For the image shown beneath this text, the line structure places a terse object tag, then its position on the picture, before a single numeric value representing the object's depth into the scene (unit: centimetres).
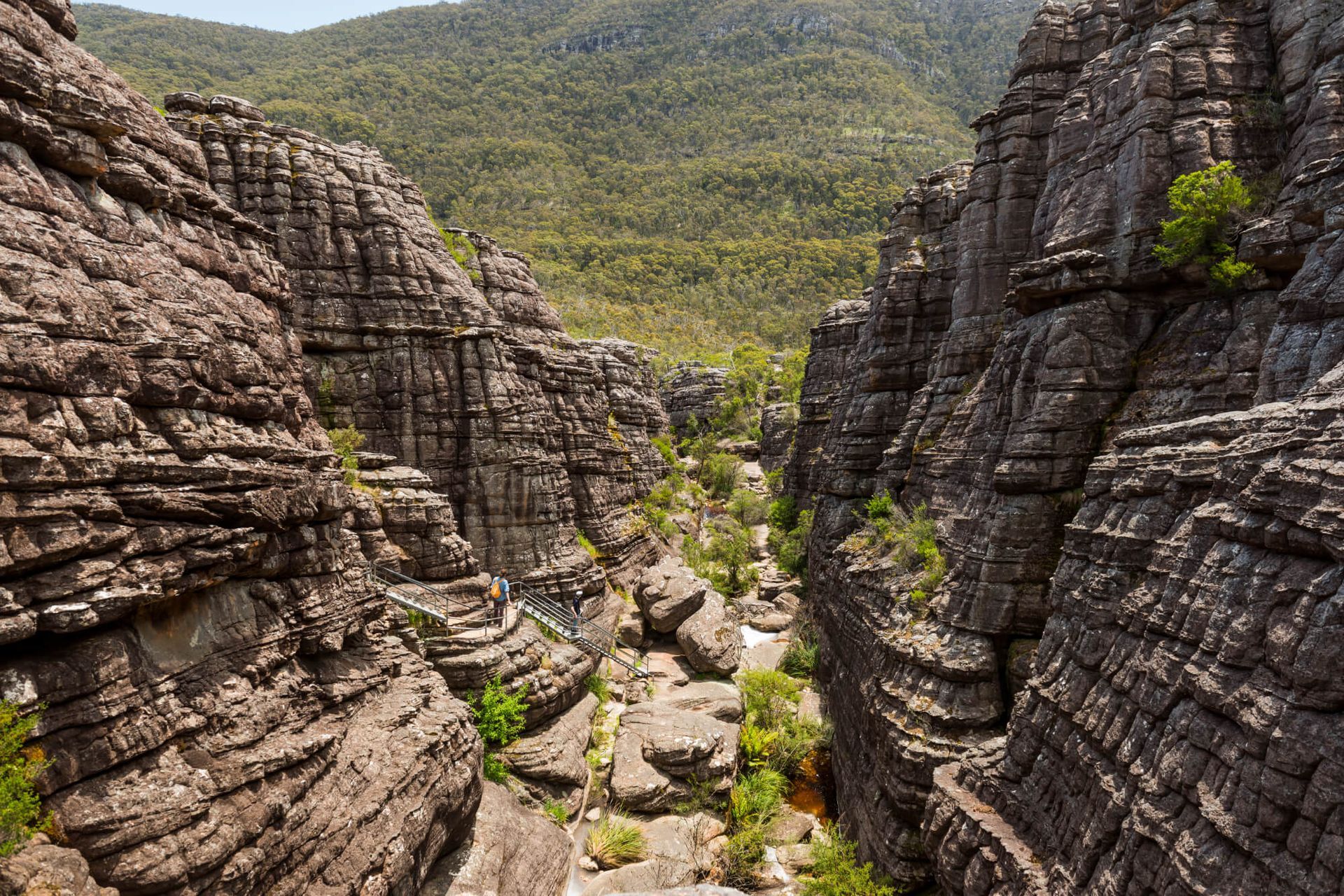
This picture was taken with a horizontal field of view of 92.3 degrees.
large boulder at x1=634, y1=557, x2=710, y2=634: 3186
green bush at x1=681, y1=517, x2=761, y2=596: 4469
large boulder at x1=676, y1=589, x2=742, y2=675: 3000
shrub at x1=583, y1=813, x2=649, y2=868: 1811
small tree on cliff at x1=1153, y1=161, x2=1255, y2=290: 1628
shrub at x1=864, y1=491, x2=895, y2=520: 2928
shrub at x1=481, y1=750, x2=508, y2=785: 1853
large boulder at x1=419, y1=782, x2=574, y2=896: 1412
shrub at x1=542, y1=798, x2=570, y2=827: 1862
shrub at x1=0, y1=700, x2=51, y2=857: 744
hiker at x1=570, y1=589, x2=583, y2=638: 2756
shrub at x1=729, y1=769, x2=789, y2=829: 2123
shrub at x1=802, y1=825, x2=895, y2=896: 1661
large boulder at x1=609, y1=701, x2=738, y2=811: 2061
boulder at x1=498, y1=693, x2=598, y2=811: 1927
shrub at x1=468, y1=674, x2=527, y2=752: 1905
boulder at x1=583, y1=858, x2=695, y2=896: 1705
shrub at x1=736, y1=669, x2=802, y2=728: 2666
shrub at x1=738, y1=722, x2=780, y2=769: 2422
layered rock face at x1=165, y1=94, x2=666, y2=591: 2514
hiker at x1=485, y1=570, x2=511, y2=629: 2162
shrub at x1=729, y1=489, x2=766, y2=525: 6003
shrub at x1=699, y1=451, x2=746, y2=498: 7071
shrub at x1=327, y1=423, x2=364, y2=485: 2072
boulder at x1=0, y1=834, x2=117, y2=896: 731
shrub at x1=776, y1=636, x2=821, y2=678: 3262
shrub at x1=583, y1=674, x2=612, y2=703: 2514
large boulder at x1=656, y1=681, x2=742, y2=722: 2648
